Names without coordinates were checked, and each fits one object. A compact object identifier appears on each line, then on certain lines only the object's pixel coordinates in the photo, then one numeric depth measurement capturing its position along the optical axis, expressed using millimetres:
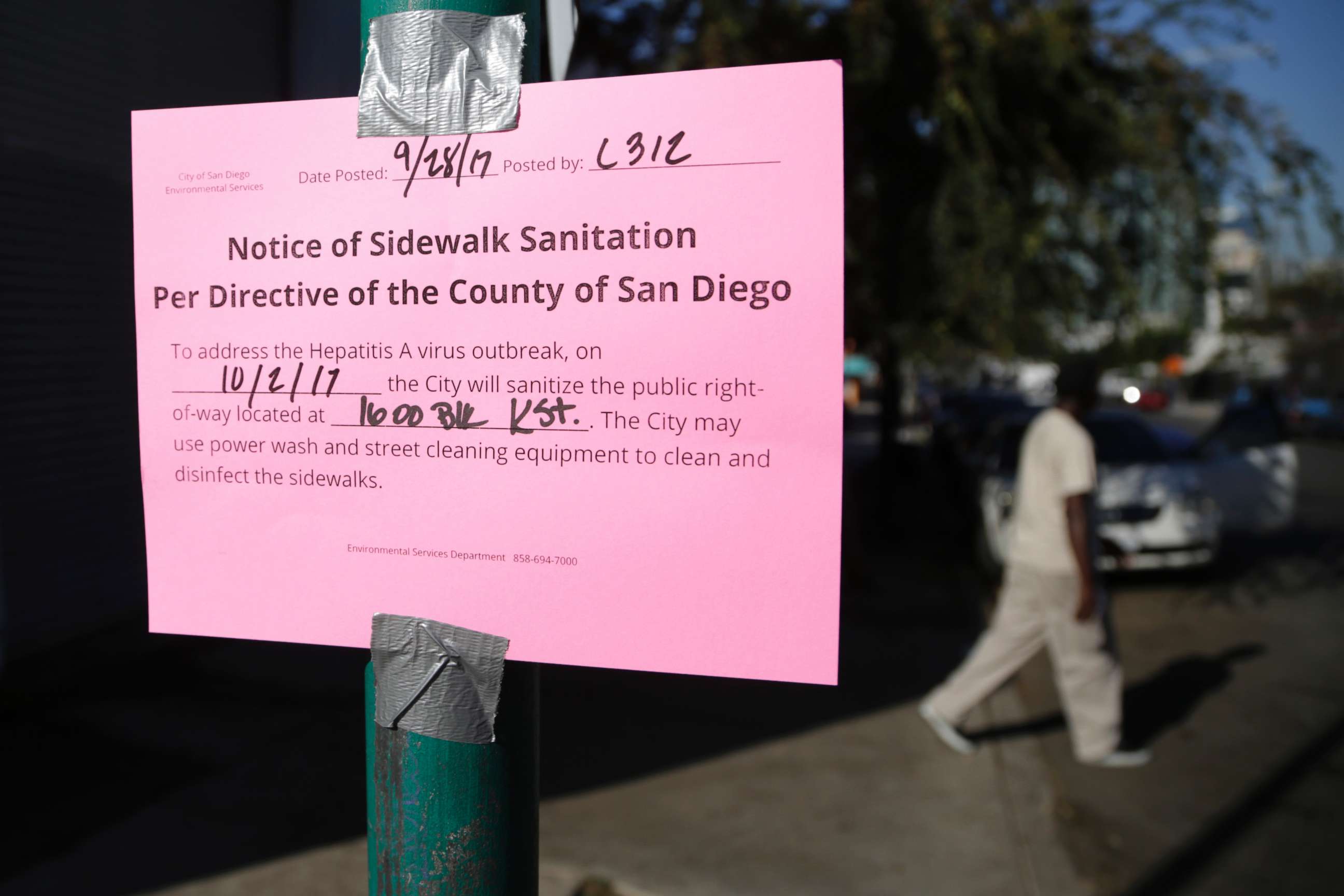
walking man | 4156
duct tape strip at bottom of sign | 452
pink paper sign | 411
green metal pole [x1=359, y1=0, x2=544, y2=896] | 475
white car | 7832
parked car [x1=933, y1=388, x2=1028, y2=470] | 13361
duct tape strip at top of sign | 439
